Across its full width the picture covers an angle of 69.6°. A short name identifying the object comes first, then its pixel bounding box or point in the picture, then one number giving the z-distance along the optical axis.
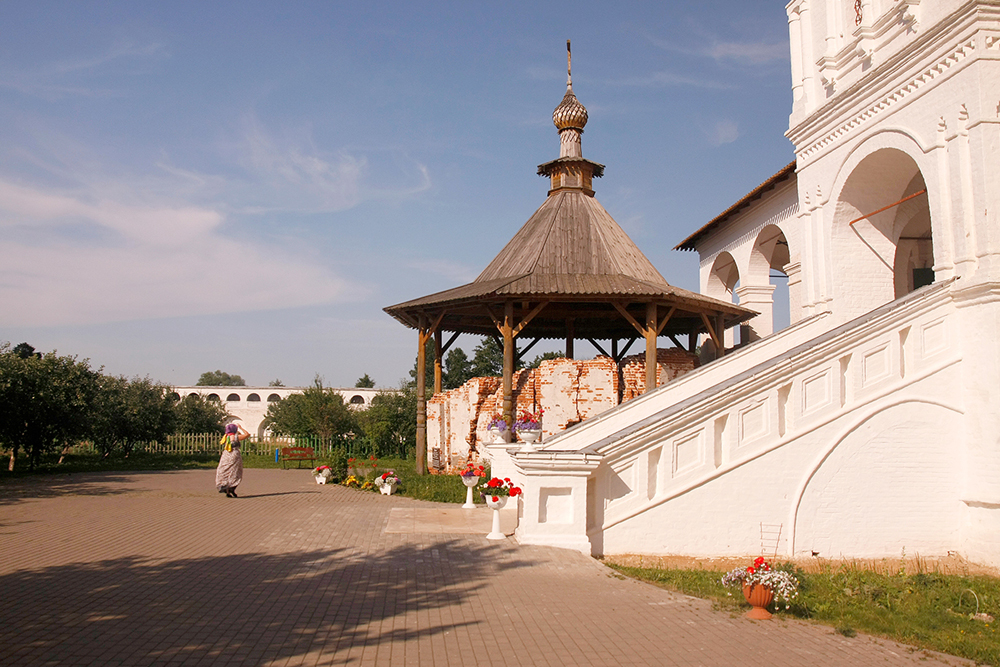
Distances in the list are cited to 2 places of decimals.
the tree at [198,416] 33.16
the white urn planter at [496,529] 8.31
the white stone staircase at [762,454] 7.80
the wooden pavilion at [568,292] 15.29
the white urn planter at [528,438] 8.49
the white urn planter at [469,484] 11.28
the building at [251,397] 57.69
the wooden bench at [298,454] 20.92
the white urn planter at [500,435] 12.32
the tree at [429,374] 39.51
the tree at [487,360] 52.97
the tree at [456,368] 53.47
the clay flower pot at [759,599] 5.75
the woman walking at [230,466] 12.98
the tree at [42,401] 16.70
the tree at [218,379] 117.62
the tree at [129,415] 25.11
